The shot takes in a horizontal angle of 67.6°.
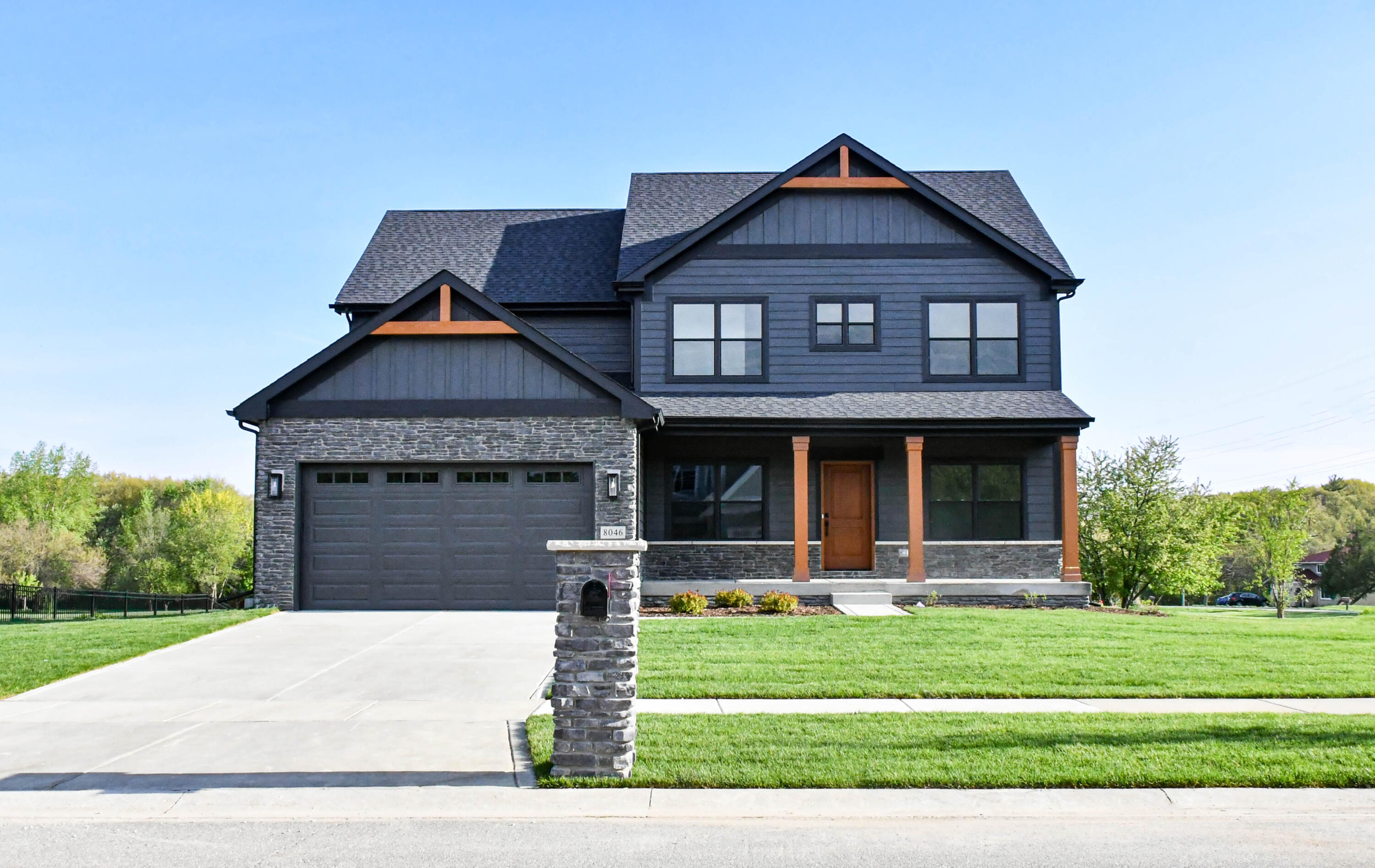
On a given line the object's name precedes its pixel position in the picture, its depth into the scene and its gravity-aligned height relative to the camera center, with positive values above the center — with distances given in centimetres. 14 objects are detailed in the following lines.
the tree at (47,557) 5844 -246
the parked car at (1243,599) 7694 -618
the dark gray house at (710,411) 1686 +181
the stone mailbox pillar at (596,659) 694 -97
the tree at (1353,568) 7306 -367
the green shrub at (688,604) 1667 -142
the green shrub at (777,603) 1695 -143
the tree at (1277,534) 3091 -51
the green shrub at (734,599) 1748 -141
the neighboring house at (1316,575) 8036 -482
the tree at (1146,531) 2152 -31
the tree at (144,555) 7088 -278
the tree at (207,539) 7025 -161
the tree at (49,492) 6588 +156
